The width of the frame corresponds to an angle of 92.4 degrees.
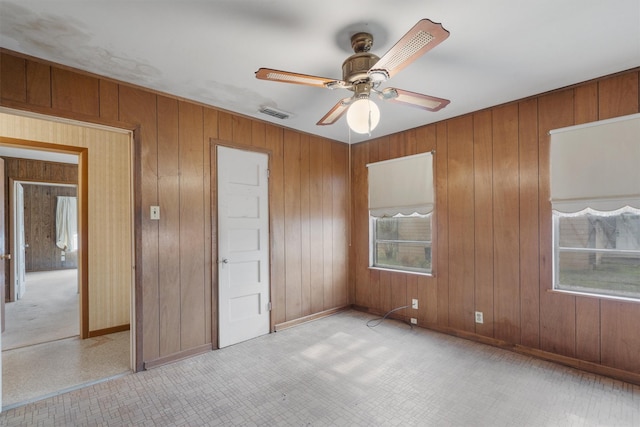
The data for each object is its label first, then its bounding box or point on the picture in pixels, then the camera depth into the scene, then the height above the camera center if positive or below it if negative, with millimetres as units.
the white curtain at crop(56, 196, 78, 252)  8164 -209
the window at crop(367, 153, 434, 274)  3805 -6
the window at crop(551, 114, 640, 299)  2480 +28
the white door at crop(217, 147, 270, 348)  3271 -355
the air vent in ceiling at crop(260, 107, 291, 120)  3248 +1103
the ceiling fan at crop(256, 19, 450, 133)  1679 +800
